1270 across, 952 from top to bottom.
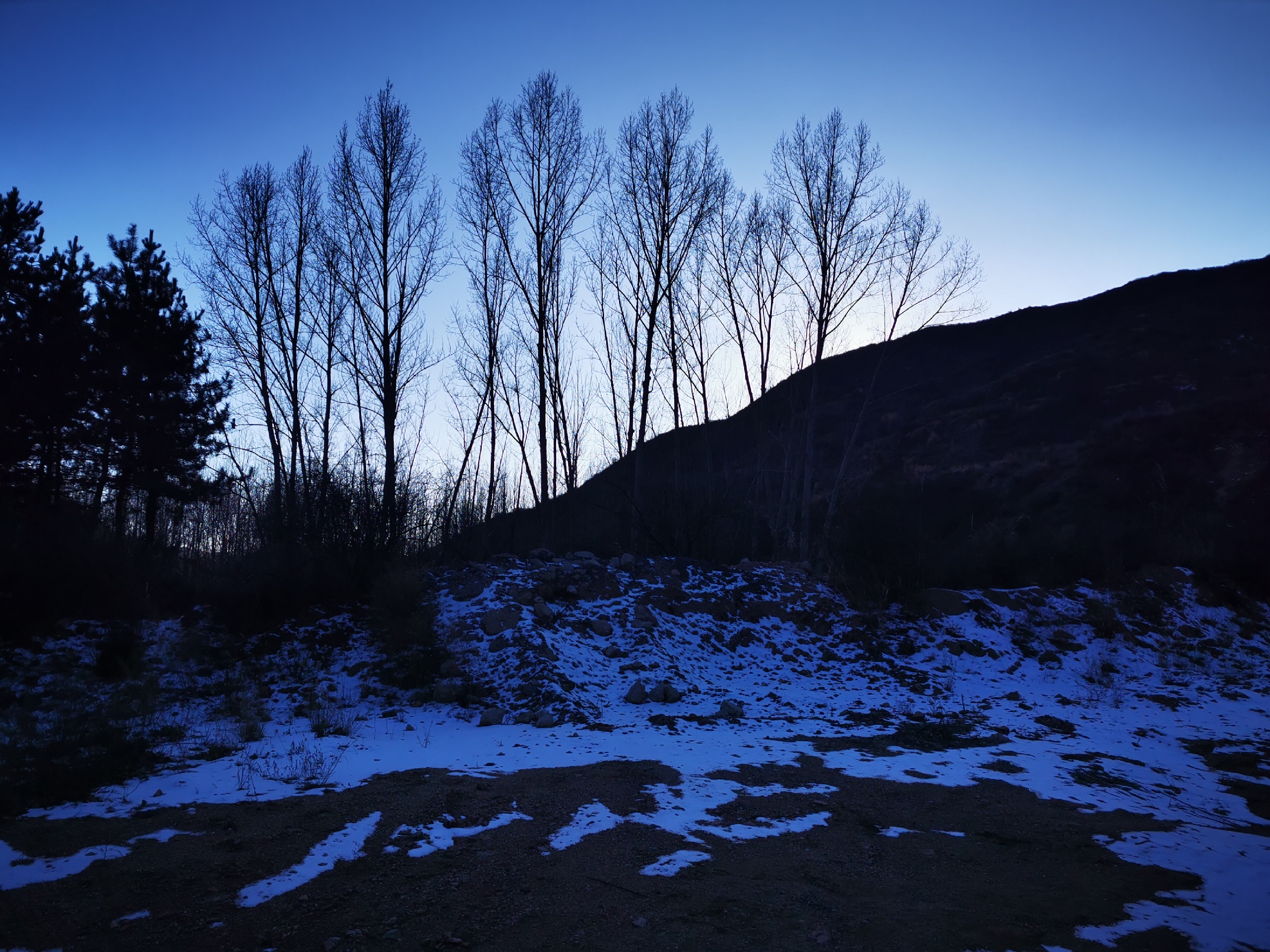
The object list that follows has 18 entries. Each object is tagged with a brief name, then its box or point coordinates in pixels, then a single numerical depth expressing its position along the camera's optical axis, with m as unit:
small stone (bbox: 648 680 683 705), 9.89
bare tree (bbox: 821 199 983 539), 17.45
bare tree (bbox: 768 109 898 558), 17.97
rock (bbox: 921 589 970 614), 13.44
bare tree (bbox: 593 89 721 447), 18.86
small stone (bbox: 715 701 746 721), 9.16
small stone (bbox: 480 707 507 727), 8.68
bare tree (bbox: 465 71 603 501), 18.78
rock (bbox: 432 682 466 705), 9.55
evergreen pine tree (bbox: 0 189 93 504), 14.47
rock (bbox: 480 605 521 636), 11.09
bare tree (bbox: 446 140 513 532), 19.28
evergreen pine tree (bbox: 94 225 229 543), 17.31
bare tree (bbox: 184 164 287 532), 19.78
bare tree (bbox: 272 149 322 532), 19.75
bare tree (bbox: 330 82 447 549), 17.05
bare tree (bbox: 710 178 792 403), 20.09
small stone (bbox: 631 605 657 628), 12.12
